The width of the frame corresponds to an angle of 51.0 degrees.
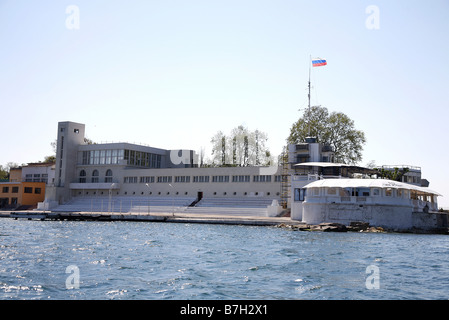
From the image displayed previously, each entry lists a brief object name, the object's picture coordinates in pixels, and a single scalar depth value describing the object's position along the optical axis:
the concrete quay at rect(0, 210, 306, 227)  56.75
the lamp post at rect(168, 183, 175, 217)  73.87
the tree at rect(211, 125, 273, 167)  97.69
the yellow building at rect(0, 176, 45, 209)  94.38
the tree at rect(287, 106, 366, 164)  78.50
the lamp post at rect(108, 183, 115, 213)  87.21
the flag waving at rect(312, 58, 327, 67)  65.06
